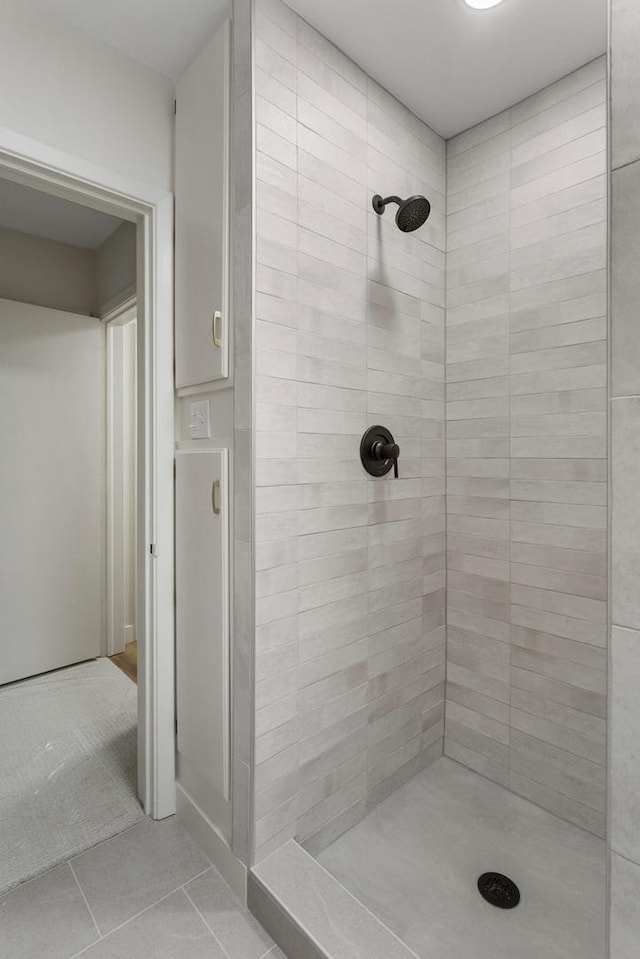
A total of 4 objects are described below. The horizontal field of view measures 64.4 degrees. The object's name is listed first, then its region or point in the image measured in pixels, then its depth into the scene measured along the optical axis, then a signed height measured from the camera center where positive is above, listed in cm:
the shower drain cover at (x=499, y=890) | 144 -122
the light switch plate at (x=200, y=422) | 161 +16
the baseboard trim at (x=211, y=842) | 144 -114
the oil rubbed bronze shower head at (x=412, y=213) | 151 +78
